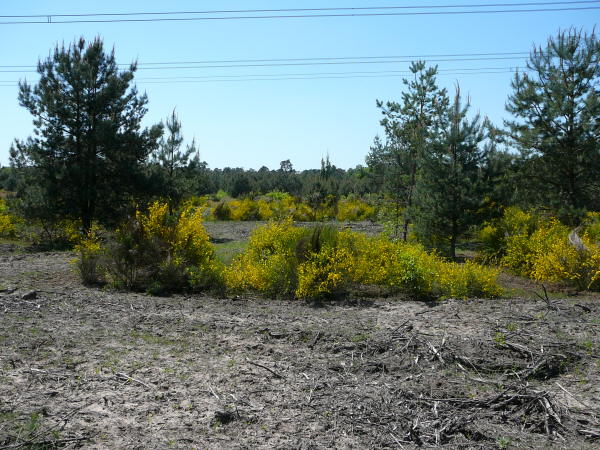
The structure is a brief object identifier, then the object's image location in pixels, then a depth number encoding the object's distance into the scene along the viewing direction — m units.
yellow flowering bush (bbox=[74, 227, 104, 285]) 9.49
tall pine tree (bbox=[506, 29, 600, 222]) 14.12
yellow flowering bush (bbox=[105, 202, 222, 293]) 9.26
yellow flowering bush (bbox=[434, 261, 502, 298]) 8.96
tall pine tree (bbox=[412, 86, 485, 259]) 12.78
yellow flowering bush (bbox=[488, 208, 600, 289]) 9.87
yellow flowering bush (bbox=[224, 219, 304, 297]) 9.10
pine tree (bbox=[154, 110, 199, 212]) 21.12
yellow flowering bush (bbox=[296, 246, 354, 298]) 8.69
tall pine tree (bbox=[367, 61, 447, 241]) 14.81
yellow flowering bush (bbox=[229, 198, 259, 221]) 30.86
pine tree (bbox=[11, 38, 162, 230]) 16.36
